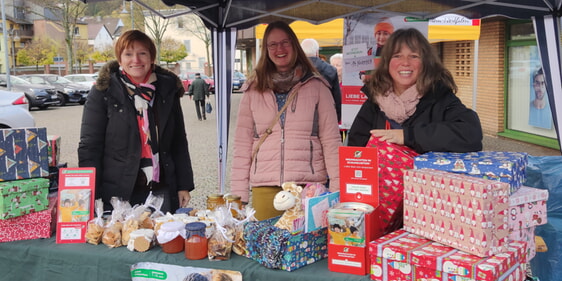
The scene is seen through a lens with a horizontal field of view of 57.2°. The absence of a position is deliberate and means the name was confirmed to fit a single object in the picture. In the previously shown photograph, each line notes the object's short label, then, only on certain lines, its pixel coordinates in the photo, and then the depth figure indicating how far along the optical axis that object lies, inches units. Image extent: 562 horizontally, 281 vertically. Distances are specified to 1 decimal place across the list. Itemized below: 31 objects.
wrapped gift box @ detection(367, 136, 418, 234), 81.4
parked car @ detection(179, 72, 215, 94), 1191.3
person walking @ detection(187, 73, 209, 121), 647.1
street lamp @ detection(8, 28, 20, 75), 1868.2
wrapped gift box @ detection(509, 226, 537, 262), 71.8
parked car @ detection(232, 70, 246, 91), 1225.8
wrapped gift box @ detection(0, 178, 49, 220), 91.4
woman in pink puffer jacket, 110.5
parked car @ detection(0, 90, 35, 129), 313.7
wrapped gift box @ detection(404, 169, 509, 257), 64.8
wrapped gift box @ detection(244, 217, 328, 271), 75.4
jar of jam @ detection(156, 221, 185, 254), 83.0
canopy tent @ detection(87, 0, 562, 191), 153.3
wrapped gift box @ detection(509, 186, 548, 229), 71.0
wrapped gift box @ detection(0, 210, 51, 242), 94.1
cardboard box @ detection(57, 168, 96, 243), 91.7
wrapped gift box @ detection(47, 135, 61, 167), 106.4
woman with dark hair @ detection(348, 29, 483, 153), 82.6
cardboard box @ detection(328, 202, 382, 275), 72.7
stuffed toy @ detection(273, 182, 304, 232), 77.5
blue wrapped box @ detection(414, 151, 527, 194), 70.9
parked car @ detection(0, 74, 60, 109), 807.7
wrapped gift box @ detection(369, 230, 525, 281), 63.6
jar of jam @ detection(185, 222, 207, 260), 81.7
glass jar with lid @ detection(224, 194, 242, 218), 91.4
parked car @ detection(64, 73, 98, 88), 1062.4
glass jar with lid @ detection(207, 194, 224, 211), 94.5
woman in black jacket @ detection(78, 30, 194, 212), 109.5
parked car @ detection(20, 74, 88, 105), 912.0
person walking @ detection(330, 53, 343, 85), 235.4
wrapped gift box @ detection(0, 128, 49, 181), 94.3
